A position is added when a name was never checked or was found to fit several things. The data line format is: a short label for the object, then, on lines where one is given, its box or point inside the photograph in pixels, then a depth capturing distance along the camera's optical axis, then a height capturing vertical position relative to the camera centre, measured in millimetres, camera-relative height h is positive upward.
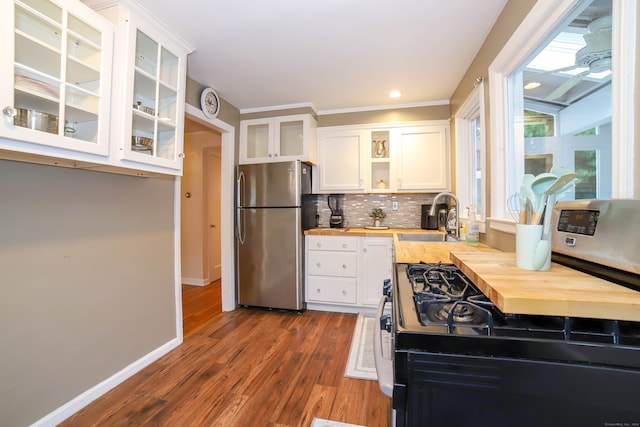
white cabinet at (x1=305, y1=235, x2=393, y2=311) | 2877 -591
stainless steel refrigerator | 2938 -195
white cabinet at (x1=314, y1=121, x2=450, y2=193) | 3021 +687
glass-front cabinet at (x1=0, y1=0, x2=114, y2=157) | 1033 +605
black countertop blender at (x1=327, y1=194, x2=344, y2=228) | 3336 +67
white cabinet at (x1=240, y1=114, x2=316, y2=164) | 3107 +930
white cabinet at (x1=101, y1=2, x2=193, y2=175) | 1479 +782
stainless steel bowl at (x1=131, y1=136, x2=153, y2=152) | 1604 +441
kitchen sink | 2623 -201
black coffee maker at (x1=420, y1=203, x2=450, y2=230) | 2992 -15
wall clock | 2559 +1126
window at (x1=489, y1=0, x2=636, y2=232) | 790 +470
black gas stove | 534 -327
